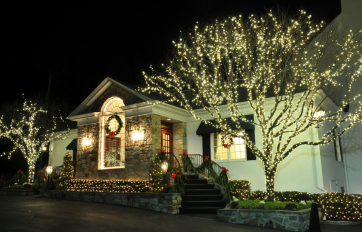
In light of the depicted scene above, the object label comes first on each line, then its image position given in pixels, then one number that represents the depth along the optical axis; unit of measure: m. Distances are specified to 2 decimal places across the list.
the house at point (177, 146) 11.77
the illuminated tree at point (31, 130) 17.62
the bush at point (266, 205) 8.43
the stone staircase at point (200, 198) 10.24
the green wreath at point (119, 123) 13.53
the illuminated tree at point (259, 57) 9.59
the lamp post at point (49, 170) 13.74
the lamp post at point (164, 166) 10.86
